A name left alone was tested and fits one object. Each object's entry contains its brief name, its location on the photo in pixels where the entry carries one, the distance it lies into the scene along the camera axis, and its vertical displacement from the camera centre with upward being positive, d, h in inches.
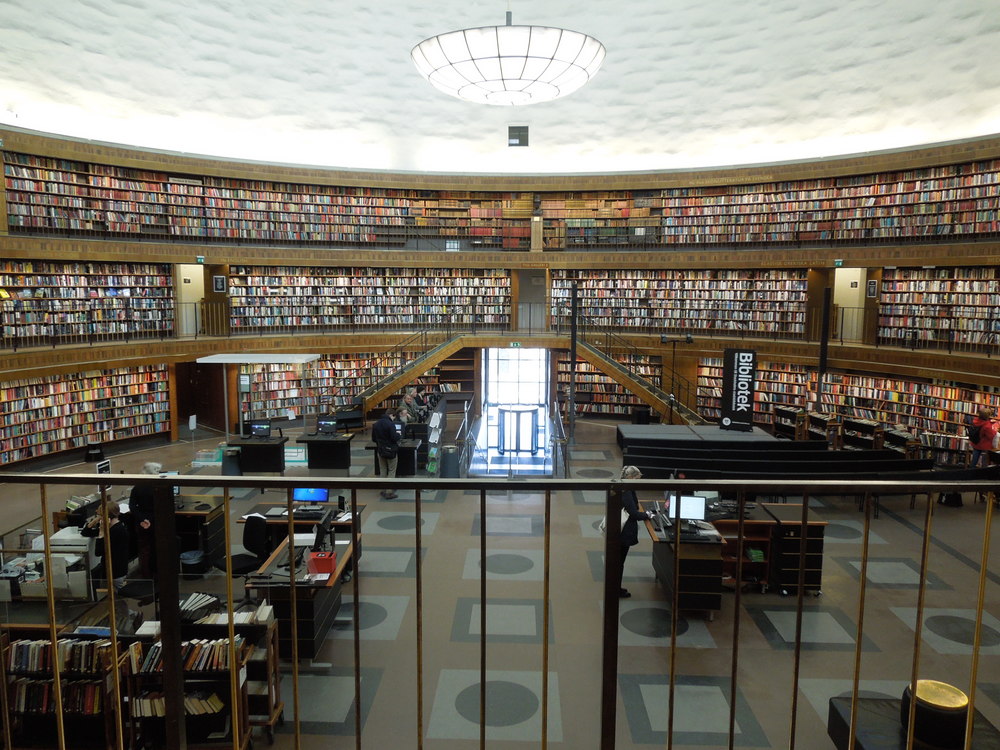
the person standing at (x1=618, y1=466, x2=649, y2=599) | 238.2 -74.4
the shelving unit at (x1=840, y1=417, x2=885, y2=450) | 449.4 -81.1
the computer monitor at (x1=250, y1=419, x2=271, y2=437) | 420.8 -75.9
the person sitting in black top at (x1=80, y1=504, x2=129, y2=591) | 235.3 -82.3
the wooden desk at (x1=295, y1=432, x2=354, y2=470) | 416.5 -89.1
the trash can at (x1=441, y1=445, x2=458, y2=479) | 398.6 -89.1
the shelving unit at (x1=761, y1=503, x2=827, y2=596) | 253.9 -92.5
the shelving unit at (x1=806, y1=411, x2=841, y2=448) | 469.1 -79.7
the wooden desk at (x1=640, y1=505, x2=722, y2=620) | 233.3 -91.4
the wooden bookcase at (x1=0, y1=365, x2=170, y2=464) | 434.6 -74.6
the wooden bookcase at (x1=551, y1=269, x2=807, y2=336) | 589.0 +13.8
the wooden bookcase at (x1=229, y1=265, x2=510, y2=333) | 604.7 +11.1
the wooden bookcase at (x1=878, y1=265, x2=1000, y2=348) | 462.3 +7.9
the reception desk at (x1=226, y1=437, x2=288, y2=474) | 407.5 -89.8
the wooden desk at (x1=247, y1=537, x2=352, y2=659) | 201.3 -90.6
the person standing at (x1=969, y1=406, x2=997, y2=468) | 380.8 -65.2
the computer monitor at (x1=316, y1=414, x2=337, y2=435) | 432.1 -76.1
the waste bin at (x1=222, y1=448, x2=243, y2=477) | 409.1 -94.6
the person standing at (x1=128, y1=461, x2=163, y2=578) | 251.1 -82.5
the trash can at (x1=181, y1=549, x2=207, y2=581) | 263.0 -101.5
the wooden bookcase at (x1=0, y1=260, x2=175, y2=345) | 447.8 +3.2
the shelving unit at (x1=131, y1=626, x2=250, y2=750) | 154.1 -90.8
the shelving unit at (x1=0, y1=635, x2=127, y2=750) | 153.8 -87.0
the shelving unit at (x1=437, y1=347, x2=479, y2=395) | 690.2 -65.3
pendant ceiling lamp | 287.1 +114.8
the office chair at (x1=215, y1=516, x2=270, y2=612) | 248.7 -87.6
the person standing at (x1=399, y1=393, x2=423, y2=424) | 461.4 -71.4
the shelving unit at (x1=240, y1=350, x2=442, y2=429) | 587.0 -66.7
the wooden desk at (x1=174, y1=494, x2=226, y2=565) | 275.3 -91.8
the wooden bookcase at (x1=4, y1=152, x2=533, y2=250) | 488.1 +87.4
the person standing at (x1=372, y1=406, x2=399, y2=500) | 387.2 -76.2
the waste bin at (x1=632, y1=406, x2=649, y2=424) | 592.7 -90.1
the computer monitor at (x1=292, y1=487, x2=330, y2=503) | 260.1 -74.3
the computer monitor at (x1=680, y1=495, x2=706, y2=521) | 243.1 -71.6
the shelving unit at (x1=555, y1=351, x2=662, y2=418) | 654.5 -79.5
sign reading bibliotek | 462.9 -54.4
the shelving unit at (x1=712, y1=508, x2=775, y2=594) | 260.1 -92.2
